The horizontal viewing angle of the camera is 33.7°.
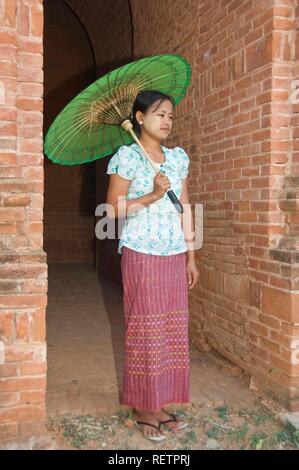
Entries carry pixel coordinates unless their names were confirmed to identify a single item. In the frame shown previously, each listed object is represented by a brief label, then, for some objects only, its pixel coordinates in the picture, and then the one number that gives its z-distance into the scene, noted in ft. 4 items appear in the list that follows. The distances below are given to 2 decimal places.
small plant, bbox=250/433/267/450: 9.60
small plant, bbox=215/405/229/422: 10.83
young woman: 9.52
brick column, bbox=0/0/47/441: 9.02
